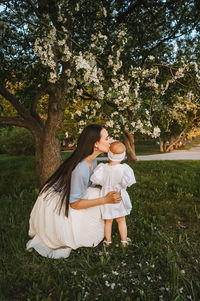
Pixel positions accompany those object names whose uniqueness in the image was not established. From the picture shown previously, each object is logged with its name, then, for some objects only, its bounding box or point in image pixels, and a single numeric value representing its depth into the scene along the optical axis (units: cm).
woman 322
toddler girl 330
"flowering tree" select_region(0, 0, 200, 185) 469
